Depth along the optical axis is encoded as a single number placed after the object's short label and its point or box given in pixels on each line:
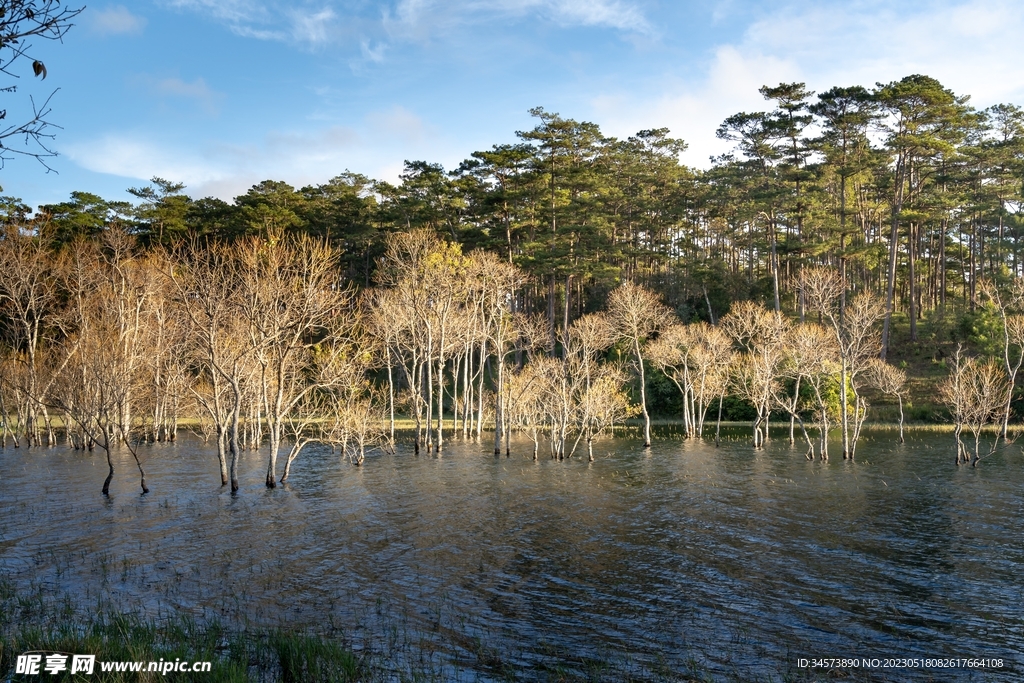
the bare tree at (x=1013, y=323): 44.81
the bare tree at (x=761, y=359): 44.03
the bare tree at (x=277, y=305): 25.84
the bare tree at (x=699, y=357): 49.78
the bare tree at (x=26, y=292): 40.81
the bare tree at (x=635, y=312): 47.94
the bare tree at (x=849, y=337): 39.59
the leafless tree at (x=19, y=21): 8.52
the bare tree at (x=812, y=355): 40.28
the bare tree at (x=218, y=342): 24.84
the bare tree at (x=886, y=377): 50.06
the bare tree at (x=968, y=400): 36.38
